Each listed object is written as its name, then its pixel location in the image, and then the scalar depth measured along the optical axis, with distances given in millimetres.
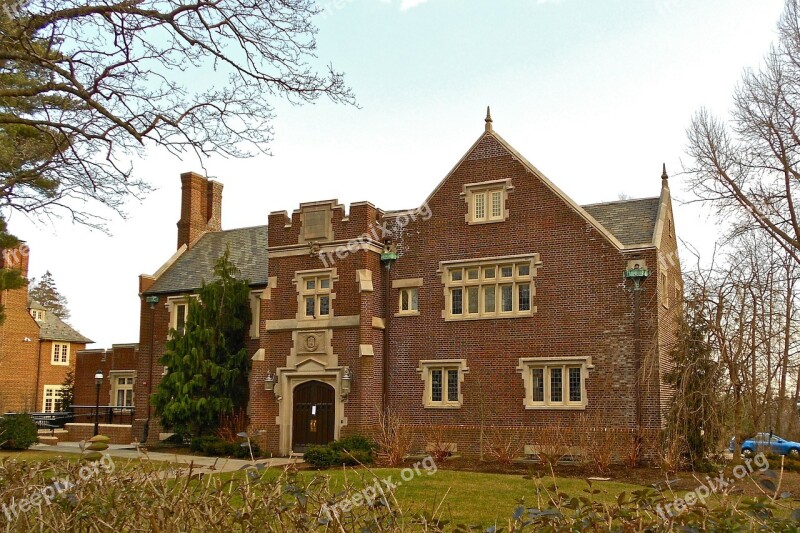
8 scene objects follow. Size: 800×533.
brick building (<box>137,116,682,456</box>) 22000
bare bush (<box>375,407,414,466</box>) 21531
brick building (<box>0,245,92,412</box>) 46438
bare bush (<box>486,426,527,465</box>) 21469
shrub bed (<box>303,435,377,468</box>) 21156
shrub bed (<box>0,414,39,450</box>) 24594
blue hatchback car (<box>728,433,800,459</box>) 32100
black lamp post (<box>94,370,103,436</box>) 29188
